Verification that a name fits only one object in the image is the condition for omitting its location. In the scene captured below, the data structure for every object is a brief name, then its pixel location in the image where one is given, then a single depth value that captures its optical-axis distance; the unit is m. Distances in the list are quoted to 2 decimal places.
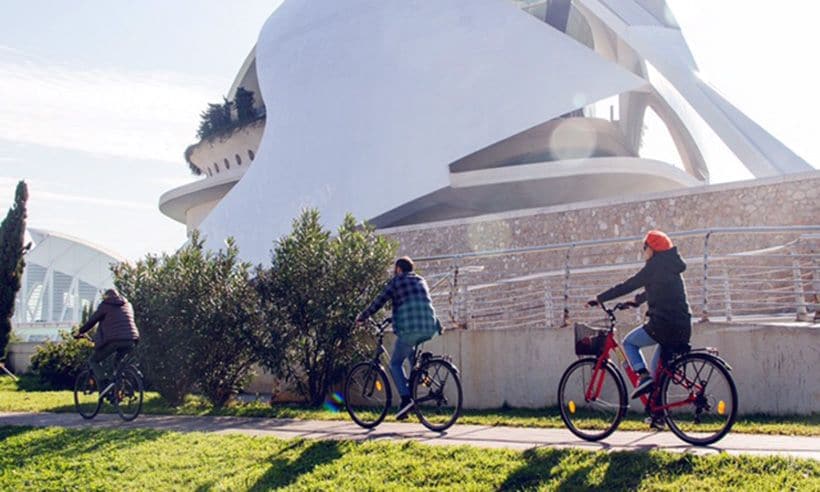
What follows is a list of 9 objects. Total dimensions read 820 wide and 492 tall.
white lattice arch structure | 76.06
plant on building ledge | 26.77
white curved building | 18.08
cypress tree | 18.02
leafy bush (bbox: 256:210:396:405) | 8.58
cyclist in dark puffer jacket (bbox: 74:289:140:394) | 8.05
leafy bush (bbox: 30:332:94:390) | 14.38
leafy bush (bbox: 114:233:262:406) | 9.00
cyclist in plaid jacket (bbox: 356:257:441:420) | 6.18
